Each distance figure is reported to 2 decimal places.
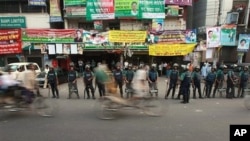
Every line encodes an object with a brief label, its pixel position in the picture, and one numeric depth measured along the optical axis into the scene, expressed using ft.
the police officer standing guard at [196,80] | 39.83
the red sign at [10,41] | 64.09
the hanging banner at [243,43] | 60.03
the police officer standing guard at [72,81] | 40.22
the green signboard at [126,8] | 65.41
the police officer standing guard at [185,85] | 35.48
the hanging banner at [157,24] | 67.10
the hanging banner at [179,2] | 67.87
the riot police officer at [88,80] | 39.47
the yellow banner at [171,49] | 64.39
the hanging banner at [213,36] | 59.93
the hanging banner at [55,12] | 68.80
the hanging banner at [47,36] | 64.75
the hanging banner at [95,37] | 65.67
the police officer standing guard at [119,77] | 40.88
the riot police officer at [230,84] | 40.32
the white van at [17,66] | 51.24
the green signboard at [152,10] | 65.87
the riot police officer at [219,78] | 41.29
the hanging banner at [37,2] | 66.70
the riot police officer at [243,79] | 40.68
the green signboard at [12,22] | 67.36
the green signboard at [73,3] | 66.23
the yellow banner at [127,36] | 65.21
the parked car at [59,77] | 52.39
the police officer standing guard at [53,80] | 40.14
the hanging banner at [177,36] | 64.80
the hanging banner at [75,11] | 67.31
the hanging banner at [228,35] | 60.64
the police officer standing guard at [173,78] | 39.68
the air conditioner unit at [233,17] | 66.35
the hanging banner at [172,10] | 68.33
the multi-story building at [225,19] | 65.37
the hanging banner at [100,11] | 65.46
